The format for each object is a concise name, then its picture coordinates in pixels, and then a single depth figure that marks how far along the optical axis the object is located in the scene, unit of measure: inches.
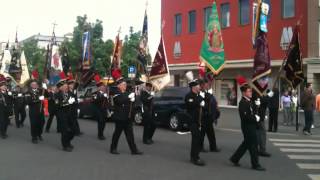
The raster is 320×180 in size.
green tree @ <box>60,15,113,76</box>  1674.5
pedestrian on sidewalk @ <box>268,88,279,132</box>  696.4
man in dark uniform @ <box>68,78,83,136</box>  507.0
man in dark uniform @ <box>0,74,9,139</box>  572.4
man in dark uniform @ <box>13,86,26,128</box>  704.4
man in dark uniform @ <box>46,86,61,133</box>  605.4
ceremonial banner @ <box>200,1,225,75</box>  619.5
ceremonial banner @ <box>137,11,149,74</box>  758.5
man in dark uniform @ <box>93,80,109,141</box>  577.9
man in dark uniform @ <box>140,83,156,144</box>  531.8
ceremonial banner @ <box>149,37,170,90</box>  579.2
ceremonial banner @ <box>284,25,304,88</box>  634.2
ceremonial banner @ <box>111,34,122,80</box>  853.8
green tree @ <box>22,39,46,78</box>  2279.2
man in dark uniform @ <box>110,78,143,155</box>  444.5
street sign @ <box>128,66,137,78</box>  1086.1
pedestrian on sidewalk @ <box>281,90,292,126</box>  848.1
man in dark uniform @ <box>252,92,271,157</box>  415.5
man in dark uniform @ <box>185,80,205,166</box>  399.2
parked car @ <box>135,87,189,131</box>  687.1
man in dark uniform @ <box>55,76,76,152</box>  471.5
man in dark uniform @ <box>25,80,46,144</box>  536.2
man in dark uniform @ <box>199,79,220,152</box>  432.8
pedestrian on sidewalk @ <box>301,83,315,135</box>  674.8
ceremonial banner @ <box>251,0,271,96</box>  472.1
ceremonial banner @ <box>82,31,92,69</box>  879.7
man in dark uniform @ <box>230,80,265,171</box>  378.6
